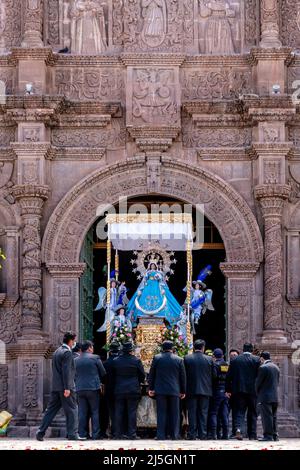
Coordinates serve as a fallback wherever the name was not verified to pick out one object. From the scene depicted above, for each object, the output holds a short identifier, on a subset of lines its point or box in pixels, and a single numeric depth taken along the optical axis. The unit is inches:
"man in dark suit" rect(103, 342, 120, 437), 1032.2
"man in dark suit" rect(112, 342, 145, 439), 1023.0
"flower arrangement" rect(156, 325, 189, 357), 1114.7
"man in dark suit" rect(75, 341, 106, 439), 1016.2
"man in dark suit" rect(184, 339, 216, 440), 1026.1
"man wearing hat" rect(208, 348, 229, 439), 1053.2
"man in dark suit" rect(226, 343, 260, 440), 1047.0
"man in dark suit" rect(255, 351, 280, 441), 1011.9
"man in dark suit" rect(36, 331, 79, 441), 982.4
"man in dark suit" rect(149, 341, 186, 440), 1010.1
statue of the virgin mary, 1167.6
